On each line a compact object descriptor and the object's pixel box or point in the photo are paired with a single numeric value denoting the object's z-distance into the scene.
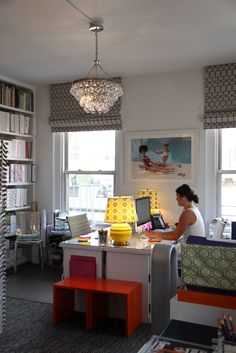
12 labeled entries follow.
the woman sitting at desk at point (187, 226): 3.83
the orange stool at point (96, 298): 3.22
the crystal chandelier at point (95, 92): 3.28
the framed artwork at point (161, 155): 4.88
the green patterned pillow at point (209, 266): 1.81
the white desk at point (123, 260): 3.45
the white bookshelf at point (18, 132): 5.27
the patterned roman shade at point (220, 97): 4.59
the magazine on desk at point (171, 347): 1.46
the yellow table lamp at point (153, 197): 4.97
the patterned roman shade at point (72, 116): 5.29
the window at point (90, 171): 5.50
